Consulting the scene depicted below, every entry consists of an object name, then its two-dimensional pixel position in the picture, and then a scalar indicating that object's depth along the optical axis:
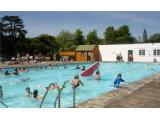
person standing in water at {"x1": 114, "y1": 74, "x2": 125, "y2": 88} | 5.71
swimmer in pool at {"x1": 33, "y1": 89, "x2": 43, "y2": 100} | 4.98
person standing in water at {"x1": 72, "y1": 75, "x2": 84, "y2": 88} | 5.33
